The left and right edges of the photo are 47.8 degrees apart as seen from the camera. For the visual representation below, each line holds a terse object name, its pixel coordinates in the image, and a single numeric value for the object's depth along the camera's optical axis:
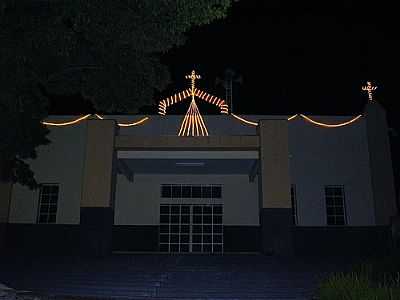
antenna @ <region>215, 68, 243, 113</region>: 22.40
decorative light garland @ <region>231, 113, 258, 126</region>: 19.01
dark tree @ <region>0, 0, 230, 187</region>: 9.47
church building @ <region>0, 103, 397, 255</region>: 18.25
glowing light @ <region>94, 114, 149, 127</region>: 19.36
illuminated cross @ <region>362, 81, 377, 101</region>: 19.42
